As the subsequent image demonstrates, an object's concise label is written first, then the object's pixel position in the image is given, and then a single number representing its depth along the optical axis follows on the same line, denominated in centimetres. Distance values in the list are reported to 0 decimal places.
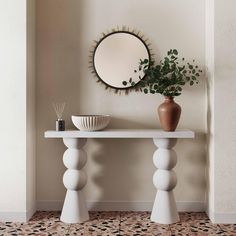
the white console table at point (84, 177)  300
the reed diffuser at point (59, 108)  324
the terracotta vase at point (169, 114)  298
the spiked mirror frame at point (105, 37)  326
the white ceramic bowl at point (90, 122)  294
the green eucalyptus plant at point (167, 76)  304
